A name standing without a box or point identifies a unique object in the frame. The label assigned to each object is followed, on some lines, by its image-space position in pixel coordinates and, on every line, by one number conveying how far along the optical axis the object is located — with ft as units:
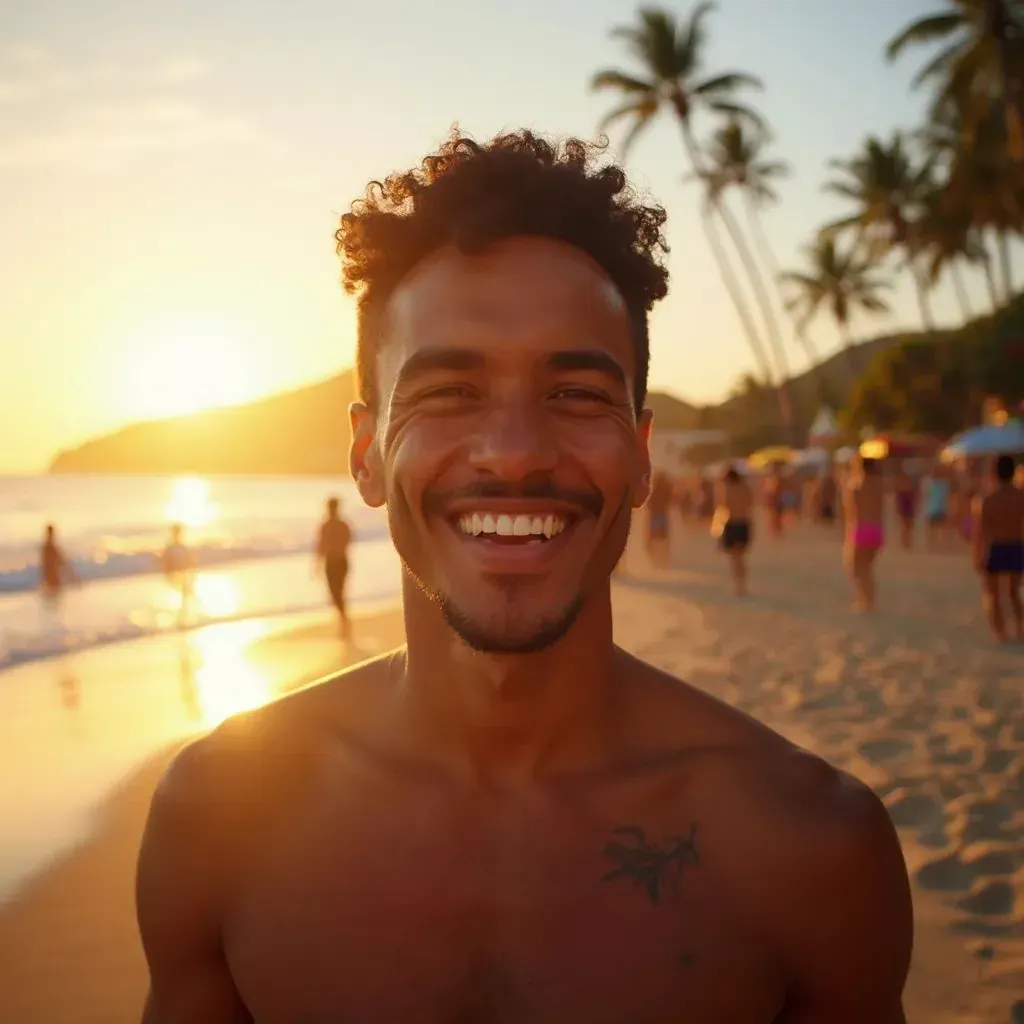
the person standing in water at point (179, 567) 47.75
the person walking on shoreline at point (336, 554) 37.11
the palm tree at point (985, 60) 83.66
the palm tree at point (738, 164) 132.77
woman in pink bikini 34.55
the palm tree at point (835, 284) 151.94
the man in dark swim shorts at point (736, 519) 41.70
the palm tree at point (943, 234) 107.73
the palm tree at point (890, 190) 123.95
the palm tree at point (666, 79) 111.55
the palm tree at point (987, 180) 94.00
